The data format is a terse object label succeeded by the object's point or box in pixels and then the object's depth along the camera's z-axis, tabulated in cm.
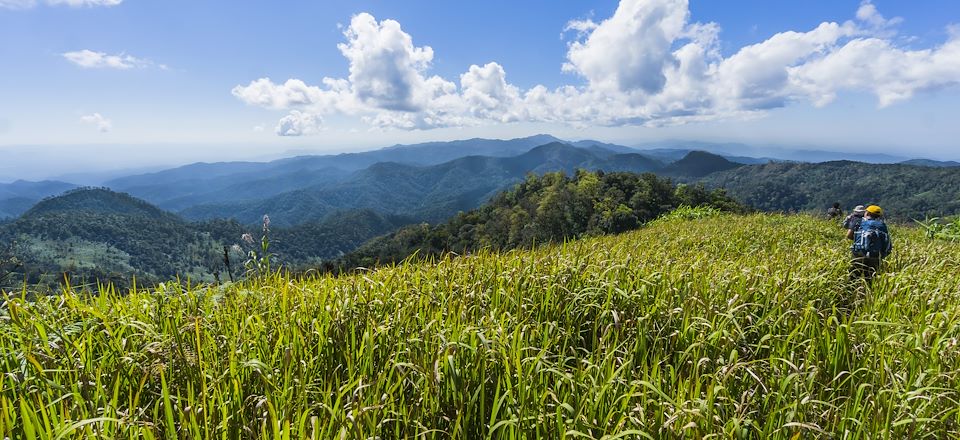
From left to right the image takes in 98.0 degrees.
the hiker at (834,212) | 1694
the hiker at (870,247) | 661
